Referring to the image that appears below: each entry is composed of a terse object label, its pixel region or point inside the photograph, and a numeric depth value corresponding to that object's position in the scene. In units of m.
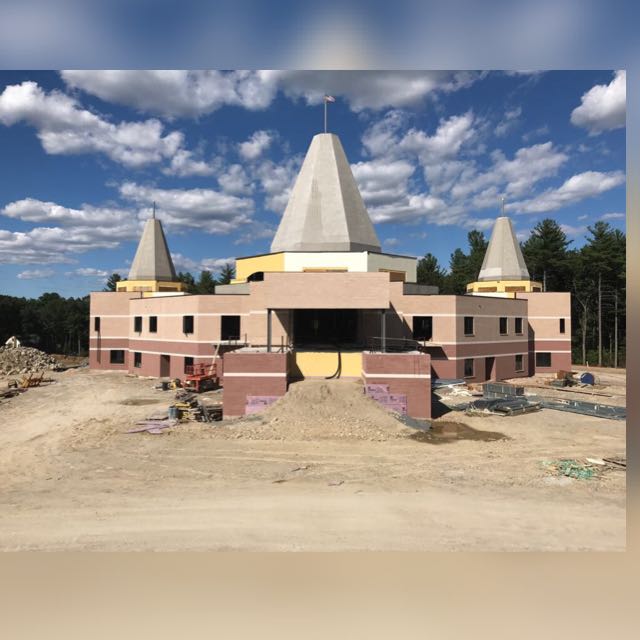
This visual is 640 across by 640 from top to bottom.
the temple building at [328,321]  17.31
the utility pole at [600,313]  42.34
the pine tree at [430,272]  63.19
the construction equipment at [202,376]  23.83
